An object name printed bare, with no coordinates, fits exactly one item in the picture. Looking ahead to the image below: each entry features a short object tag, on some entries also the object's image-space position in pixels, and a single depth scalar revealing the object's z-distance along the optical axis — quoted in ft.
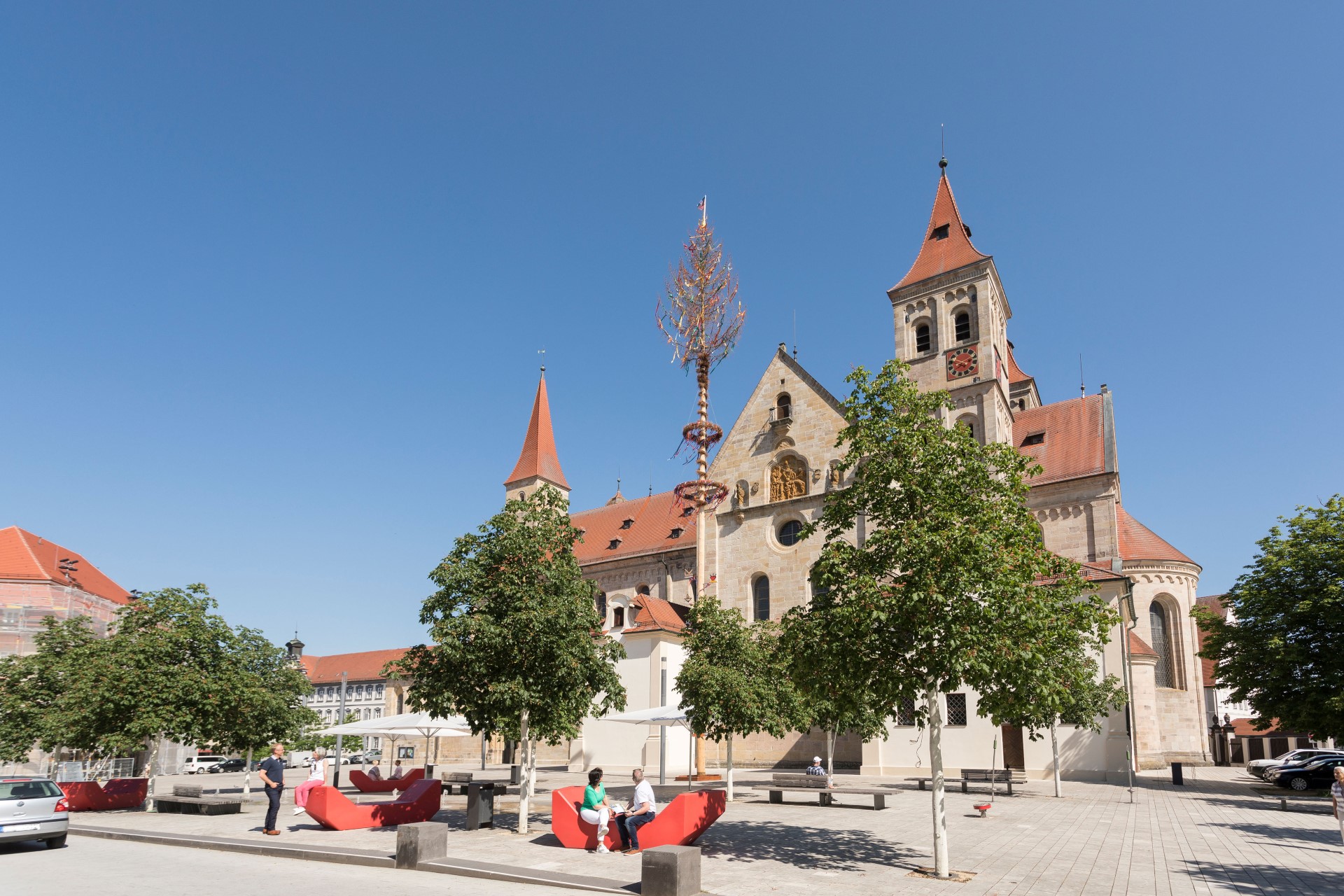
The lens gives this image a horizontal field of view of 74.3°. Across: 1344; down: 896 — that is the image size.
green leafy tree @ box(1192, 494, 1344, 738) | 91.81
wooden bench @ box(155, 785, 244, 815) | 70.49
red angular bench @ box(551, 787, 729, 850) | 45.57
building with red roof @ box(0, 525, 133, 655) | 154.81
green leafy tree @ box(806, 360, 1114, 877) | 42.86
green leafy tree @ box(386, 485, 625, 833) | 55.77
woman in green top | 48.52
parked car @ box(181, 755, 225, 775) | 198.29
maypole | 145.69
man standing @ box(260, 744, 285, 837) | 56.18
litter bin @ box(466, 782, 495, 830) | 57.98
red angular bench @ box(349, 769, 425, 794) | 93.25
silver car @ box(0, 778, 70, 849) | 50.11
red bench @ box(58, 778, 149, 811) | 74.13
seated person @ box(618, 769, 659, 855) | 48.93
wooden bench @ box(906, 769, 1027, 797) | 87.56
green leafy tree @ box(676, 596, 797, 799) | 73.20
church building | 128.16
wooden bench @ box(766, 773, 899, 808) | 74.79
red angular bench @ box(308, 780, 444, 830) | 57.41
